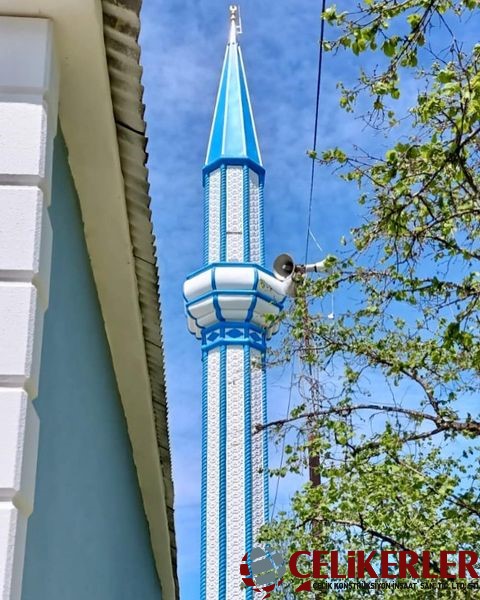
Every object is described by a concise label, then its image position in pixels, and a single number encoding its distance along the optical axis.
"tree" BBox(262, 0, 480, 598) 4.48
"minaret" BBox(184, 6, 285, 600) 15.34
